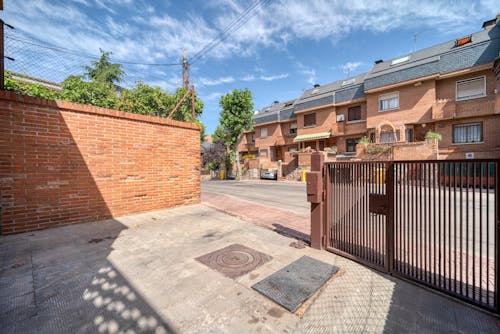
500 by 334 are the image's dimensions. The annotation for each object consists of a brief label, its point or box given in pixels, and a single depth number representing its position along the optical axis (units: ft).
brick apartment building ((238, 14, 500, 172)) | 45.24
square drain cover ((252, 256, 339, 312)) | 7.19
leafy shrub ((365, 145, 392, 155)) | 49.39
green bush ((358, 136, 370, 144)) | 54.57
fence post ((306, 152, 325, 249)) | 11.03
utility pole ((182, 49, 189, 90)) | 40.83
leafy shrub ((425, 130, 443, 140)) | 44.95
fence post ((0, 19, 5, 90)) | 13.24
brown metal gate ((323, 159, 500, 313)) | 6.97
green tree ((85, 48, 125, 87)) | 75.77
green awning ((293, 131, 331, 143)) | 69.04
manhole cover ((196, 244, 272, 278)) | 9.11
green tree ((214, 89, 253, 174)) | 76.23
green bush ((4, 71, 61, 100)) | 23.30
